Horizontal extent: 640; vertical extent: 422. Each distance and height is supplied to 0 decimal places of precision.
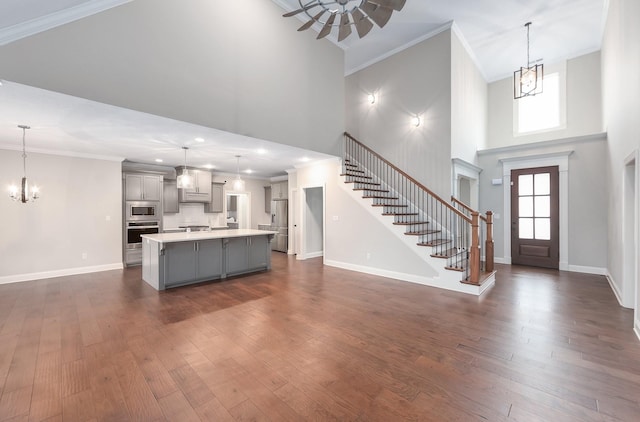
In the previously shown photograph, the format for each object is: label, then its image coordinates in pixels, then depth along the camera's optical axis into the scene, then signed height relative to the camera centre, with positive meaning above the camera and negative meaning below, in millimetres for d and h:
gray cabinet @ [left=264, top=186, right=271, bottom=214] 9641 +421
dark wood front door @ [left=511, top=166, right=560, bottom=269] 5961 -153
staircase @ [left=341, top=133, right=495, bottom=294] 4516 -98
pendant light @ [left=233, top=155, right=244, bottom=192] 5777 +566
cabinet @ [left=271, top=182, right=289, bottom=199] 8400 +667
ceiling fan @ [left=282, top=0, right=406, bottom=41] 2948 +2411
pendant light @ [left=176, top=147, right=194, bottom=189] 4957 +557
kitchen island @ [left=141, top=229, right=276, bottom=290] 4551 -900
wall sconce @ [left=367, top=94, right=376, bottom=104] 6766 +2955
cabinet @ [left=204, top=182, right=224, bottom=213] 8117 +330
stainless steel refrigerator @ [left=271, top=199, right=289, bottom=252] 8469 -423
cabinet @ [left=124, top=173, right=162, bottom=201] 6449 +591
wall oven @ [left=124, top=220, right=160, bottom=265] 6379 -745
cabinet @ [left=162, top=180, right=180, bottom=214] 7258 +367
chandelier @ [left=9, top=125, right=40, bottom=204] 4145 +323
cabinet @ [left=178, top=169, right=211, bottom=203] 7412 +585
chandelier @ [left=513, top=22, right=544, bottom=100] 5368 +2810
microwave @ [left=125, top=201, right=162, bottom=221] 6469 +0
